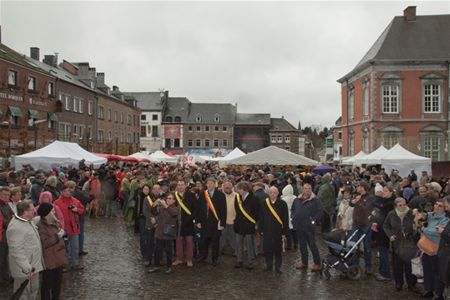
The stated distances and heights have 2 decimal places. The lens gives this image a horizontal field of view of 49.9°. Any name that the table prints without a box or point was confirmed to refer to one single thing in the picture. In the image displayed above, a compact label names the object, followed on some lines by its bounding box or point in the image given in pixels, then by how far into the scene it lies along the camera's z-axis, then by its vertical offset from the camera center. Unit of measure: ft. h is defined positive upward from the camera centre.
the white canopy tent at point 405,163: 77.82 -0.83
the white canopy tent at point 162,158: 122.49 -0.25
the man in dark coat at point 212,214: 35.12 -4.14
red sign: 294.87 +15.62
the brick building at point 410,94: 148.05 +19.95
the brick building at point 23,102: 103.24 +12.98
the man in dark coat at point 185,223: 34.22 -4.65
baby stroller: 31.01 -6.34
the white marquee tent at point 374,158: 85.50 -0.02
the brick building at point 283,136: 311.37 +13.88
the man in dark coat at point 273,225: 33.14 -4.67
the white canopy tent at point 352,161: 100.47 -0.68
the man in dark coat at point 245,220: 34.53 -4.48
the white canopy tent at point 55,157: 68.59 -0.05
